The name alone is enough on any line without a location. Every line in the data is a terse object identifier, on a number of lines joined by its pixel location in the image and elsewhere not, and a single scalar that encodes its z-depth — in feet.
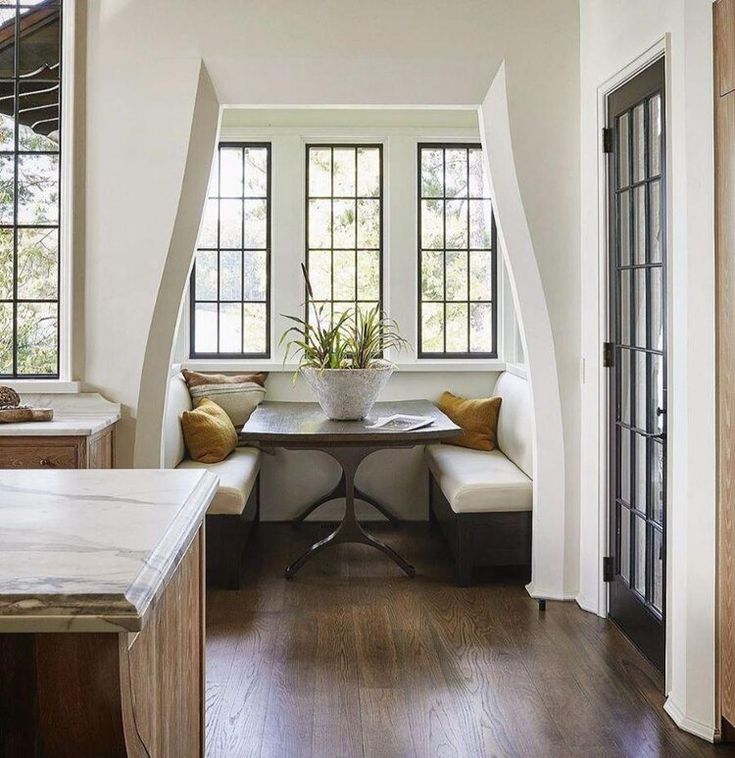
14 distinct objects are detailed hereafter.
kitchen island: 3.59
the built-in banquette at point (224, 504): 14.02
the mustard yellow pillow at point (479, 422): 17.56
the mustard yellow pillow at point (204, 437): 16.49
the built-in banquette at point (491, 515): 14.16
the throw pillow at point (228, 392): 18.17
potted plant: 14.82
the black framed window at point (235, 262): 19.01
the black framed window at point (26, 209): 13.17
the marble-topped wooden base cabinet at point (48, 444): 11.18
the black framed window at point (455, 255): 19.17
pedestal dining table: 13.73
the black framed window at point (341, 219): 19.10
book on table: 14.15
